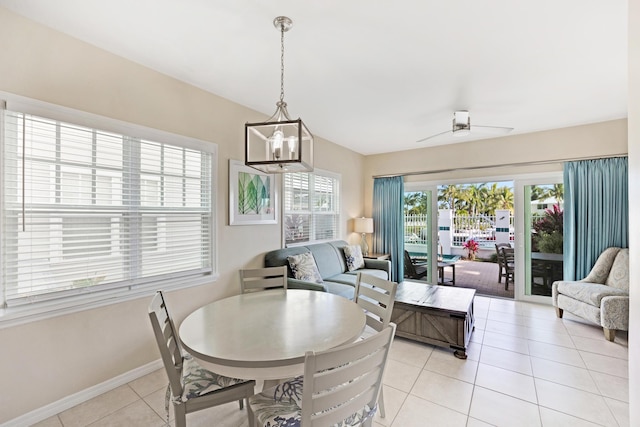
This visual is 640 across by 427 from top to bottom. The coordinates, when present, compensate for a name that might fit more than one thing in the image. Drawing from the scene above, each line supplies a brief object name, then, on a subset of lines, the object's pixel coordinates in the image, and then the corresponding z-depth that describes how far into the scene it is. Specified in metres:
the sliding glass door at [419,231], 5.23
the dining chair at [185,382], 1.42
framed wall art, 3.16
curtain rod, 3.81
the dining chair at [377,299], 1.90
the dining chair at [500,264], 5.39
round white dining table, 1.24
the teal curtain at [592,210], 3.63
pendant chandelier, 1.70
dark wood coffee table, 2.76
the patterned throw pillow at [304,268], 3.39
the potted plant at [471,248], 7.81
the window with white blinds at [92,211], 1.85
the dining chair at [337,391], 1.00
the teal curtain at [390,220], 5.36
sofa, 3.31
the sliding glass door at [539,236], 4.27
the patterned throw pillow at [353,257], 4.54
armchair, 2.97
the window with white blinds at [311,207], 4.04
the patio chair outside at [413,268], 5.34
